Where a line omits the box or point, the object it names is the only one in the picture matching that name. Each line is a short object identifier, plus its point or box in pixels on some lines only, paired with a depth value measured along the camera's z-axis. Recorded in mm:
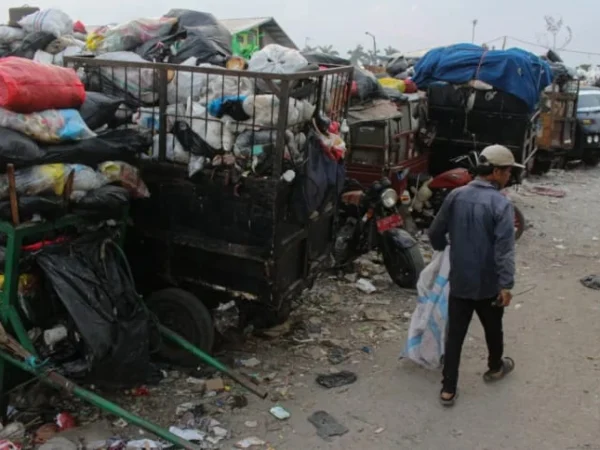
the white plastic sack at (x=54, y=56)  5895
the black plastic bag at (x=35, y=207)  3502
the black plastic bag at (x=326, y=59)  7112
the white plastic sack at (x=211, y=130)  4254
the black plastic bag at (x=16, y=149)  3443
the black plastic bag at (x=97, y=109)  4115
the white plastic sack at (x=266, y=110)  4152
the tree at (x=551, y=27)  30072
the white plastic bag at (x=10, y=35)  6133
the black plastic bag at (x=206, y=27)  5828
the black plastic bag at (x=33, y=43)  5906
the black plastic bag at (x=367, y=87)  7661
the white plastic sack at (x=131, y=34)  5629
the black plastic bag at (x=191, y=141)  4277
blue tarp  8688
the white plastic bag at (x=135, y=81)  4645
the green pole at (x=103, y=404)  3369
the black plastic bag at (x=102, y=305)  3570
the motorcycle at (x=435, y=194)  7676
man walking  3844
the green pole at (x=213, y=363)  4000
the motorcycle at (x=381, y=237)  6133
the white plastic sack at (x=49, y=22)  6039
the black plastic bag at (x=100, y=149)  3719
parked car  13461
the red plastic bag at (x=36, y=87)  3469
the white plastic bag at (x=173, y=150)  4395
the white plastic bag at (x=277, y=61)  4688
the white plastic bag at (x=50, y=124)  3553
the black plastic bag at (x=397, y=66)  11047
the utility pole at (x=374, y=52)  17600
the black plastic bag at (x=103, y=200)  3799
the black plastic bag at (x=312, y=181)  4285
